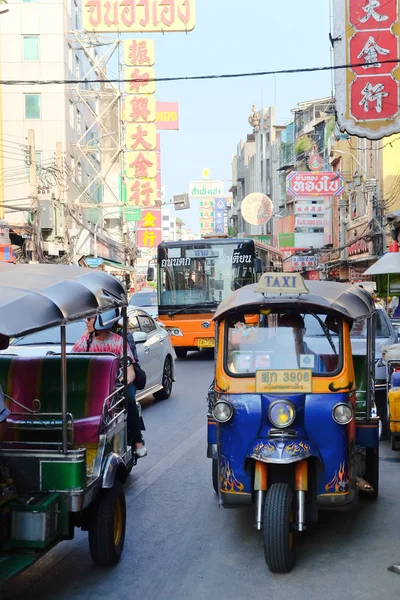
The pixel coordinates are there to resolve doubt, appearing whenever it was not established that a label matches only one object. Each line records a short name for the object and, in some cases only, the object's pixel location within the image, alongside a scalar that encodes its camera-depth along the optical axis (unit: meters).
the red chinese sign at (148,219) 46.25
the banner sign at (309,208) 39.73
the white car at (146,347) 10.13
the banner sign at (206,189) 118.69
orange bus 18.78
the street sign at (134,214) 40.22
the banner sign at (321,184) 31.30
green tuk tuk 4.27
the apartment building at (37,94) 39.78
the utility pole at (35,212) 26.84
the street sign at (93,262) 30.24
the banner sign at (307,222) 41.97
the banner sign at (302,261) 51.00
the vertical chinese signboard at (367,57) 14.92
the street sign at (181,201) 37.53
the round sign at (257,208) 45.59
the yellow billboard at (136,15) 36.94
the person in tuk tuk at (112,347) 7.12
